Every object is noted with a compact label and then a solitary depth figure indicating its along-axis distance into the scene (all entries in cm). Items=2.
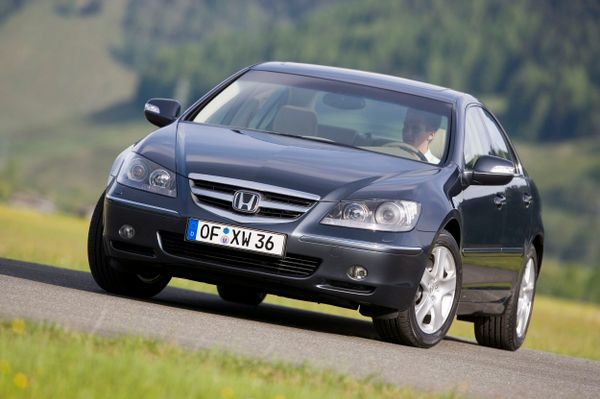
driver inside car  1803
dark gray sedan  1570
